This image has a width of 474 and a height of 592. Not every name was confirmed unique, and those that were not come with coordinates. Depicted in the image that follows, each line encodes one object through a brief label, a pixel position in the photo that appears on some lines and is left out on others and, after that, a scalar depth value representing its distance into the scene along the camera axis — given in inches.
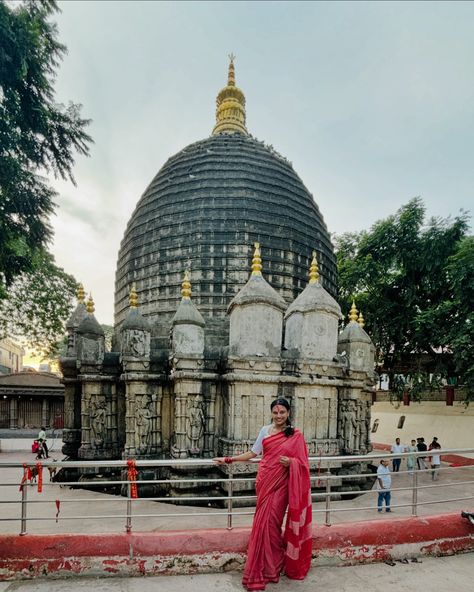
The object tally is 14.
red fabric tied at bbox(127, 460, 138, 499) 149.6
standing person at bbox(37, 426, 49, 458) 569.0
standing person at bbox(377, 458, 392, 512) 306.5
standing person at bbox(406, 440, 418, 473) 447.5
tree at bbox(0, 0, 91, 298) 269.6
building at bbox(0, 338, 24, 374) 1757.4
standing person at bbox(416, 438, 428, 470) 477.0
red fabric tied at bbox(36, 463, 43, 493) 150.7
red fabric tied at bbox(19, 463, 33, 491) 145.6
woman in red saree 131.3
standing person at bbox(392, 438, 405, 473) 406.9
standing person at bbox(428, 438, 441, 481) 472.5
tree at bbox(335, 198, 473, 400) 673.6
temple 353.4
